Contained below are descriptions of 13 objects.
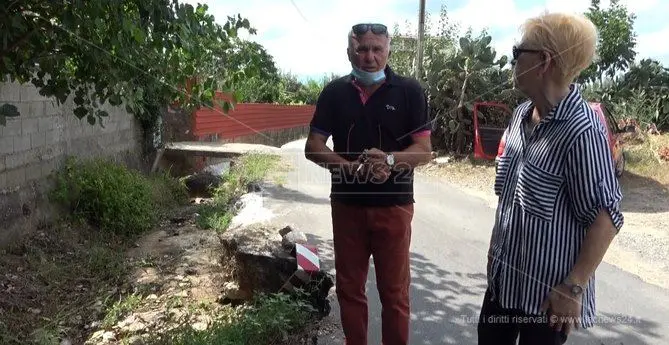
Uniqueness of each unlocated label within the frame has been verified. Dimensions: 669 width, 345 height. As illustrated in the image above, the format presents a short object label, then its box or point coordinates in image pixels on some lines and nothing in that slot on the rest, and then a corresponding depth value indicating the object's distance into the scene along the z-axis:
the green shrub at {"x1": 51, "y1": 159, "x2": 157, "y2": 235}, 5.85
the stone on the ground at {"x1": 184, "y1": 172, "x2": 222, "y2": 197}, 8.93
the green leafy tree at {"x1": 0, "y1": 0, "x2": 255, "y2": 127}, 2.63
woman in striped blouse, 1.53
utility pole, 9.82
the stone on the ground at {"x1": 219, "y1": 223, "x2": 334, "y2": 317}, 3.23
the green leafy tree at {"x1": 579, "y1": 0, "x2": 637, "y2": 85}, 11.69
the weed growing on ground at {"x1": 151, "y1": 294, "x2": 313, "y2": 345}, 2.70
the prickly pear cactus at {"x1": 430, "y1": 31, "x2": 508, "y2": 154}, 9.71
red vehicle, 6.66
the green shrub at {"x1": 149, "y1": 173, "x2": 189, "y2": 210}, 7.61
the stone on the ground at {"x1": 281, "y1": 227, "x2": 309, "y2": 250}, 3.48
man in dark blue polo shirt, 2.29
